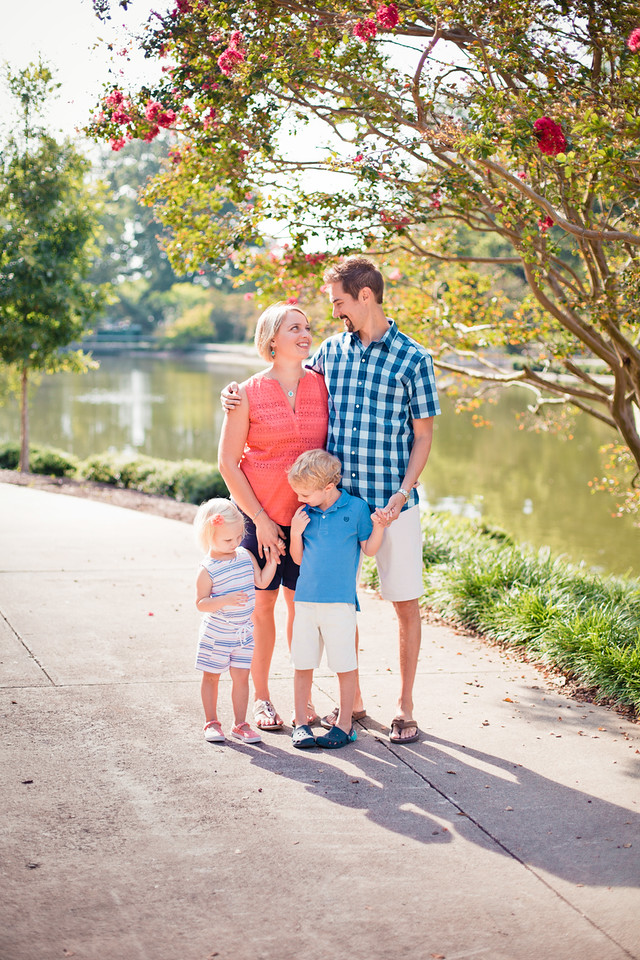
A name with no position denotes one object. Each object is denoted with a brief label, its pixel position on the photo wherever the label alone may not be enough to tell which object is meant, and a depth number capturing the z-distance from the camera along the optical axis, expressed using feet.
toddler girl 12.11
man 12.48
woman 12.37
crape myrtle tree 16.58
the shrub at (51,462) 45.85
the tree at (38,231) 43.29
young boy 12.17
